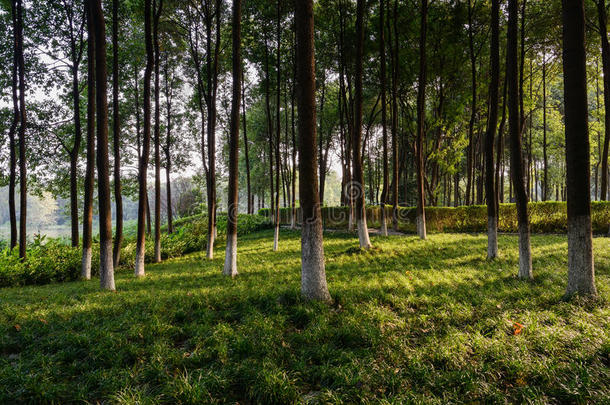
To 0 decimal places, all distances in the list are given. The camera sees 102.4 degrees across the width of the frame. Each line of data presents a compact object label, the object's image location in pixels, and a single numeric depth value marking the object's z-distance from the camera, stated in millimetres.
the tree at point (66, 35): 11430
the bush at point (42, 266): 8859
